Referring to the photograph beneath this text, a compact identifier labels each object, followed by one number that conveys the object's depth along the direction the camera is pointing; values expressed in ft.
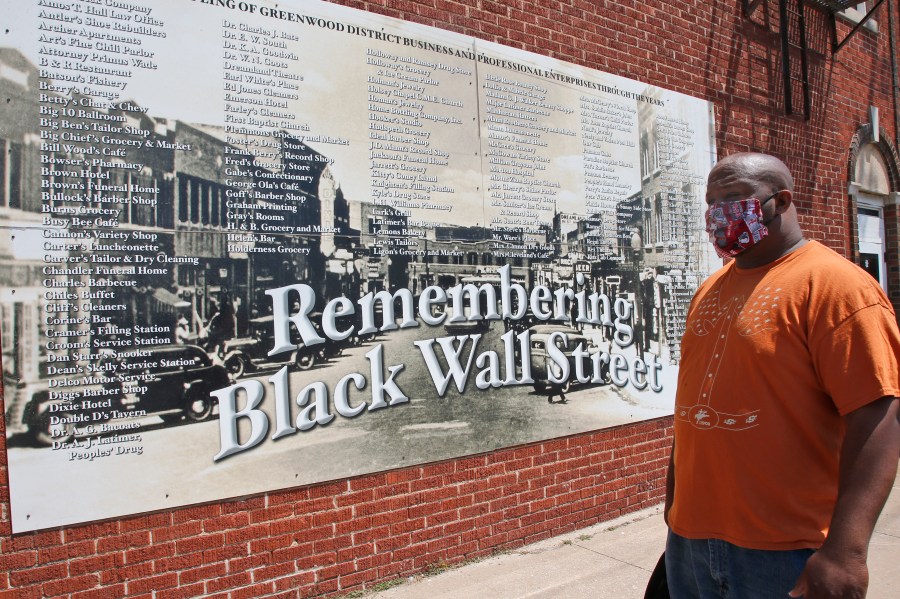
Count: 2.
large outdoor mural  10.72
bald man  5.83
